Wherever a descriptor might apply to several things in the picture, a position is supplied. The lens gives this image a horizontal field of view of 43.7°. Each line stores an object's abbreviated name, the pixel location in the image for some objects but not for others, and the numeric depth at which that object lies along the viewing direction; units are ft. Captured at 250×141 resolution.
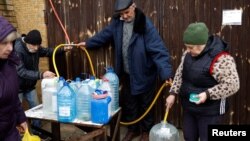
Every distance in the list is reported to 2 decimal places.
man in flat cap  14.06
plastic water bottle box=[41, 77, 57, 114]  12.30
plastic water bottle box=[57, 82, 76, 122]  11.29
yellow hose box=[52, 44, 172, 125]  14.83
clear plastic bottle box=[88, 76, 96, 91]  12.11
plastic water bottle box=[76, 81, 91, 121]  11.87
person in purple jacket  8.41
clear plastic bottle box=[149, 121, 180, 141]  12.64
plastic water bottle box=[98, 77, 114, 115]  12.17
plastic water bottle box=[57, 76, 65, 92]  11.73
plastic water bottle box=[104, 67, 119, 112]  13.41
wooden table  11.48
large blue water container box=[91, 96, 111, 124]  11.29
